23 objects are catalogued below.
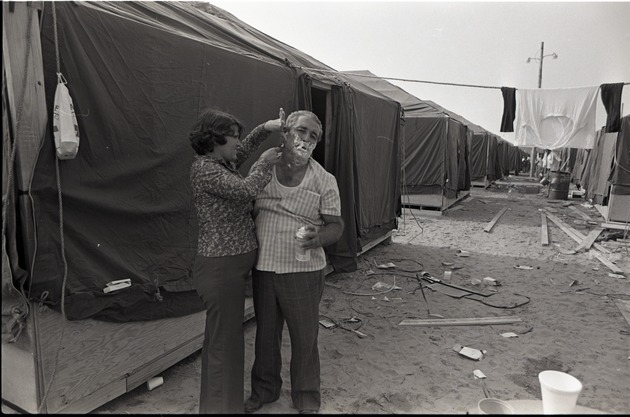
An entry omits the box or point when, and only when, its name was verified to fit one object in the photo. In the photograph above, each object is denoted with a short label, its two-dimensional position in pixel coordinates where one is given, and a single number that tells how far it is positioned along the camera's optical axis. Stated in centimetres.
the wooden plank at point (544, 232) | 836
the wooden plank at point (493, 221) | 987
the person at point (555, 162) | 1873
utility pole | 2887
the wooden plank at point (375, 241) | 684
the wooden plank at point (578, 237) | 658
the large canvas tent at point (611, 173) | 898
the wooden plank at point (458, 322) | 433
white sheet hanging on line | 756
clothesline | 646
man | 241
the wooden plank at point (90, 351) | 229
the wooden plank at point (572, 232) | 806
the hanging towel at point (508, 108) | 793
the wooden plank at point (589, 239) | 806
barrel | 1636
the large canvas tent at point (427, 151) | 1114
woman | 225
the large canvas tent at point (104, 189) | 213
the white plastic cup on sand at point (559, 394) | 194
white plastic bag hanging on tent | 215
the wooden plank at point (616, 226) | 910
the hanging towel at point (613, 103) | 708
